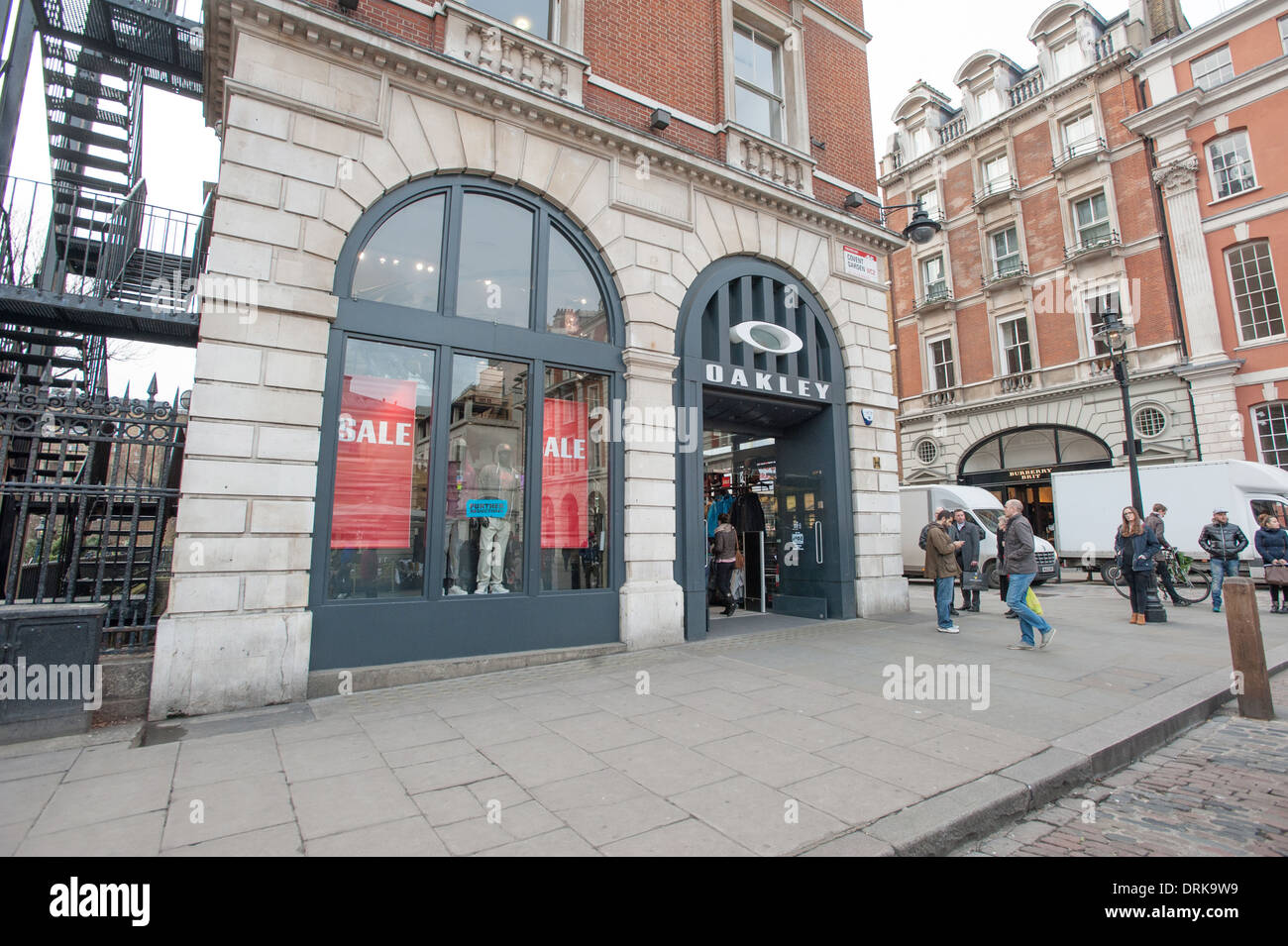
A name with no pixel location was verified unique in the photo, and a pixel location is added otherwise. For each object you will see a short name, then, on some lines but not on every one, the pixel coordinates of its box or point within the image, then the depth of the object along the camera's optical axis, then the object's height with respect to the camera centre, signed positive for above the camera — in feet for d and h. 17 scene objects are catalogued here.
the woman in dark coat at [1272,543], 39.19 -0.47
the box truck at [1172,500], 53.11 +3.43
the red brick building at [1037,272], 76.64 +37.74
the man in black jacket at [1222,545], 38.55 -0.56
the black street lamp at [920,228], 34.16 +17.64
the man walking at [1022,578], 27.48 -1.78
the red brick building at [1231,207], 66.85 +38.12
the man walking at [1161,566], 41.37 -2.04
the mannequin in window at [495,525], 24.57 +0.83
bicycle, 45.88 -3.39
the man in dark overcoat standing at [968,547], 43.24 -0.57
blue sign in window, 24.59 +1.48
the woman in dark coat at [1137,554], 35.29 -0.97
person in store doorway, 37.65 -0.77
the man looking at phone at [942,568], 32.09 -1.54
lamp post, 39.31 +12.56
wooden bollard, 19.19 -3.80
